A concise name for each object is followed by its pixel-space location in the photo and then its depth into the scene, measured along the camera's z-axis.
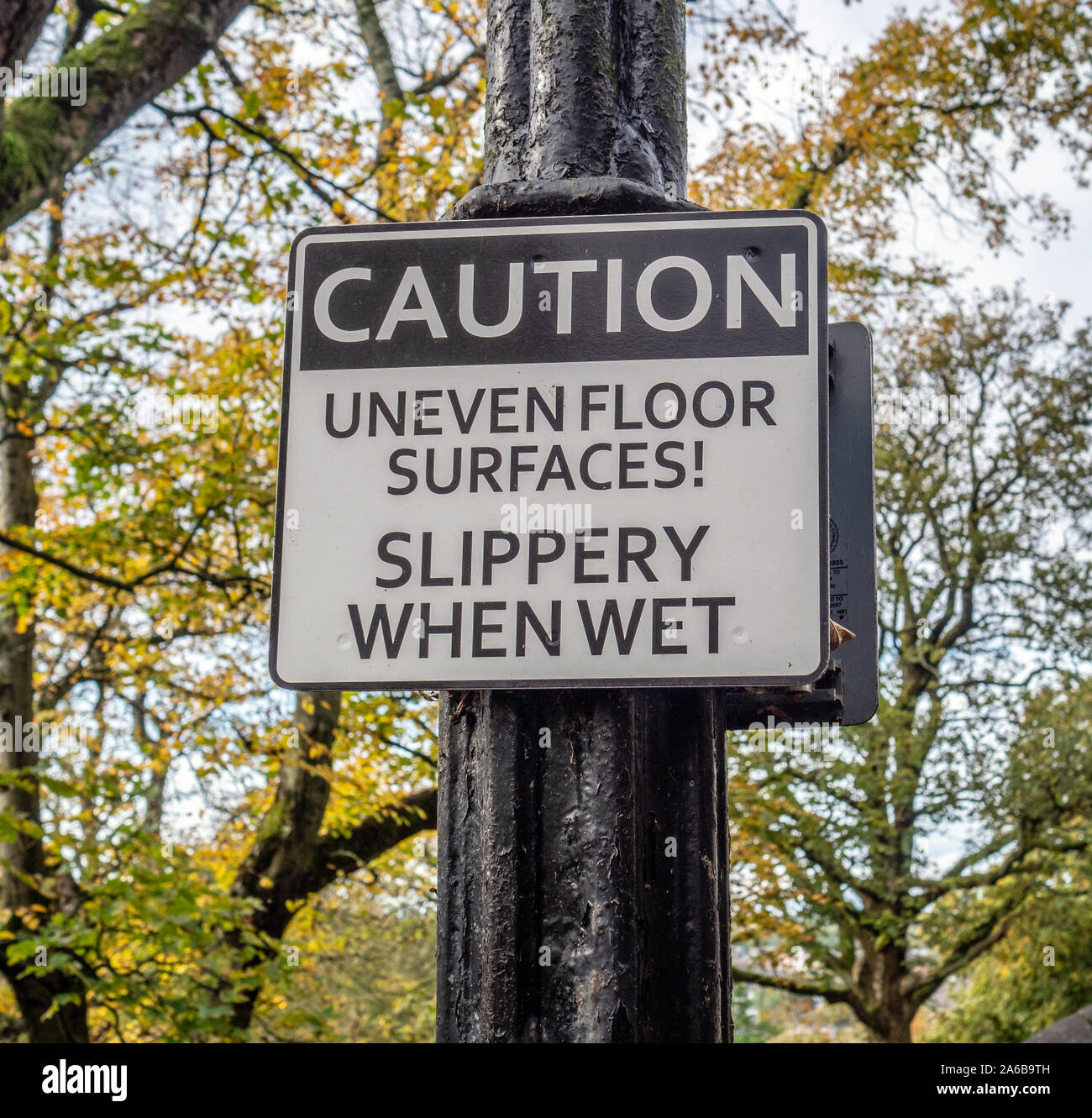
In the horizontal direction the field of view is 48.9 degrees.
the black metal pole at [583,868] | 1.45
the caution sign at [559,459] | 1.54
